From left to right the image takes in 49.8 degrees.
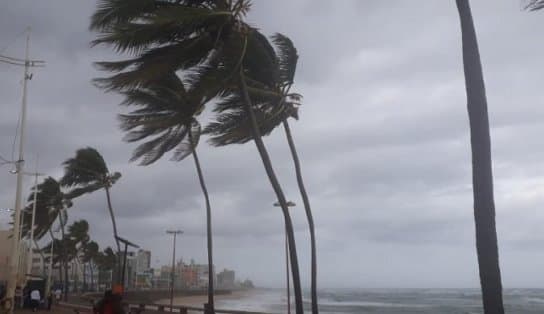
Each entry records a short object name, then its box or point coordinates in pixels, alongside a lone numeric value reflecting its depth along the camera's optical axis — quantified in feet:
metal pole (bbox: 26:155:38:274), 116.86
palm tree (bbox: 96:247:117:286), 265.60
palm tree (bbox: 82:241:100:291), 243.48
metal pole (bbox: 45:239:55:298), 81.51
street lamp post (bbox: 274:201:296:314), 65.85
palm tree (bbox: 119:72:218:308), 53.93
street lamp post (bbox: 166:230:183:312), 101.46
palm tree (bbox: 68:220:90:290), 207.41
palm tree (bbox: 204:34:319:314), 44.29
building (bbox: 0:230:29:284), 195.74
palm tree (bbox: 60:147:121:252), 96.27
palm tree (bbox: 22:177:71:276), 141.38
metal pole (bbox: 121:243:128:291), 46.55
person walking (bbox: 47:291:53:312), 80.48
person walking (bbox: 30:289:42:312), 76.23
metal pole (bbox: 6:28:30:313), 49.65
